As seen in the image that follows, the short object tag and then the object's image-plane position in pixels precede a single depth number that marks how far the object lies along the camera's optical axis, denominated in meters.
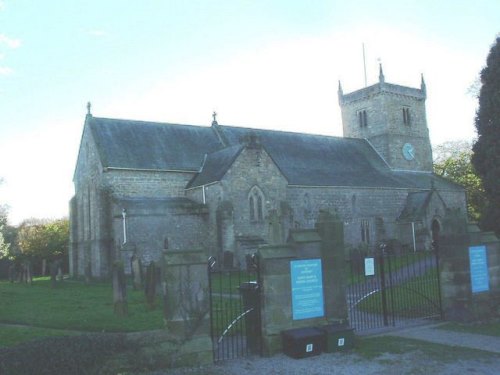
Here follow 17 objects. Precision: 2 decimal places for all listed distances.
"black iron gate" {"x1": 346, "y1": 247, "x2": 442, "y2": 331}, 12.81
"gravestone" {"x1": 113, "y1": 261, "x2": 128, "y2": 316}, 13.80
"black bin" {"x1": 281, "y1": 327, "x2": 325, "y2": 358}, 9.71
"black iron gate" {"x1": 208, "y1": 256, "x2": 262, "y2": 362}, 10.15
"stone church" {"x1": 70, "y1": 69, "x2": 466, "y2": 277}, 28.25
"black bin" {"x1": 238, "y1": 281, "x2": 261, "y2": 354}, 10.27
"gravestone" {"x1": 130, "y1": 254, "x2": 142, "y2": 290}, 20.84
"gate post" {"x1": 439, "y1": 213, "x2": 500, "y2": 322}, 12.96
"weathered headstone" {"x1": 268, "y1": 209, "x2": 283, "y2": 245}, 15.38
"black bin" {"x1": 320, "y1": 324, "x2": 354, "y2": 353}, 10.04
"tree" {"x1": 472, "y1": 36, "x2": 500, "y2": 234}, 23.53
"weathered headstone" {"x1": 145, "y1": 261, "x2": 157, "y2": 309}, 15.09
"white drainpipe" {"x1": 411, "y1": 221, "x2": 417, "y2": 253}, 36.22
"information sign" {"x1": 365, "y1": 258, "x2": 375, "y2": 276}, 12.98
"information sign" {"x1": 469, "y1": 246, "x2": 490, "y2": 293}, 13.12
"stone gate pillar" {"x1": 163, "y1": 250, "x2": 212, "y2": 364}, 9.19
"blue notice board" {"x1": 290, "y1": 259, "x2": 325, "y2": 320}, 10.42
